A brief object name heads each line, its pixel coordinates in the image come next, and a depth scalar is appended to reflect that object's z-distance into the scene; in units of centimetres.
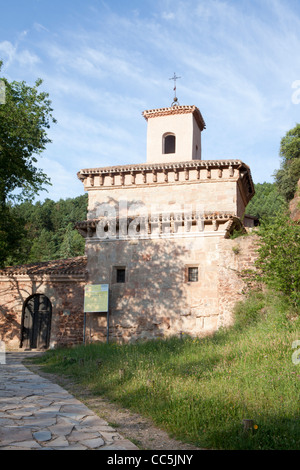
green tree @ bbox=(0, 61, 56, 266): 1550
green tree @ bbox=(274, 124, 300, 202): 3008
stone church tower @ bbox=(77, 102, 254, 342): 1591
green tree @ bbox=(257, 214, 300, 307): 1226
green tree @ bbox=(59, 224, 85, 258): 4062
